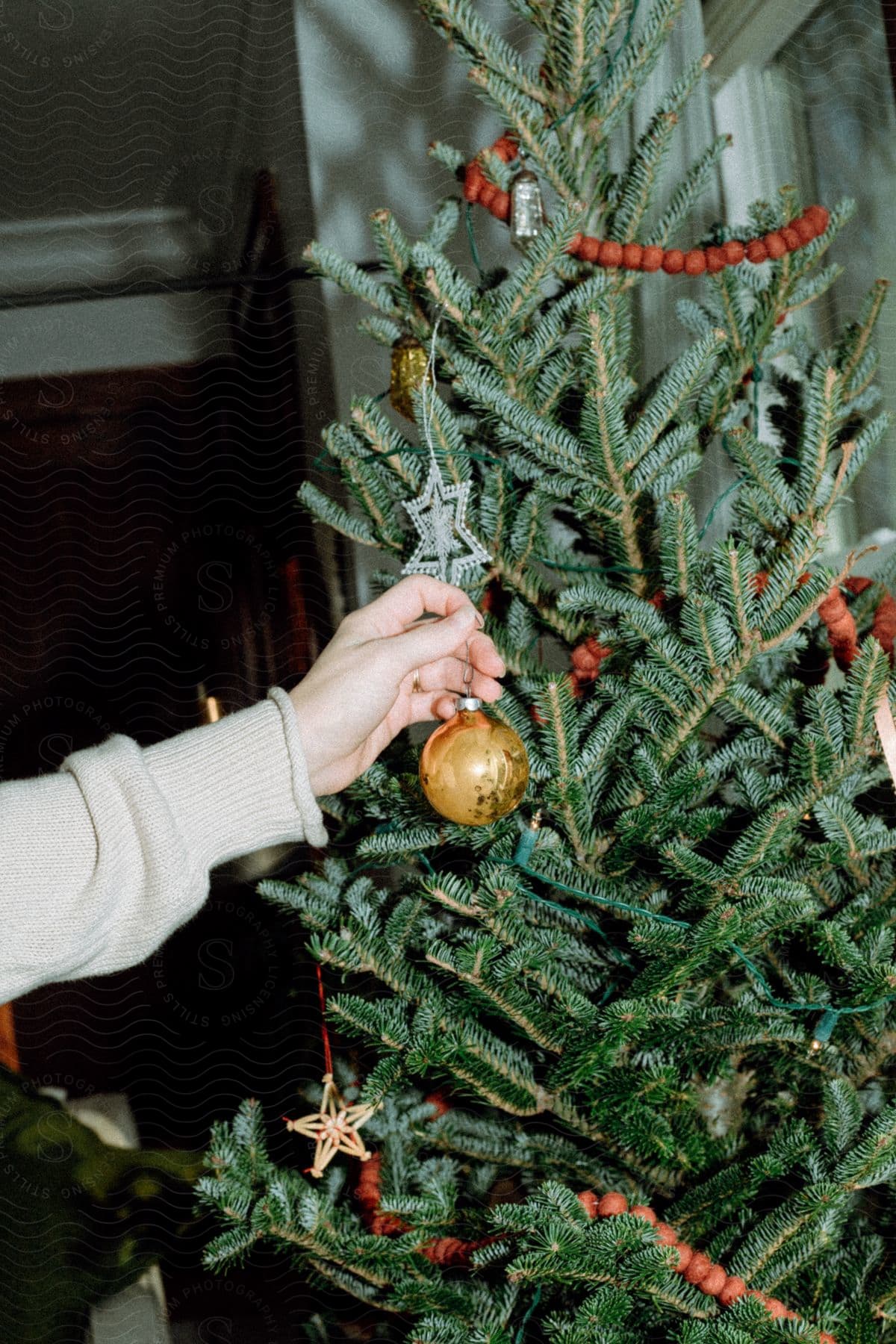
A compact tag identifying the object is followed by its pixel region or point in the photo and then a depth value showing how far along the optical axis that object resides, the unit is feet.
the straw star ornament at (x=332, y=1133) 2.59
